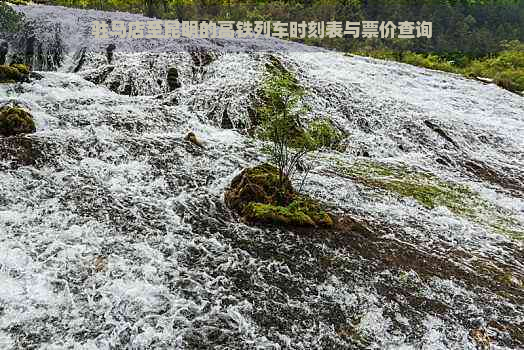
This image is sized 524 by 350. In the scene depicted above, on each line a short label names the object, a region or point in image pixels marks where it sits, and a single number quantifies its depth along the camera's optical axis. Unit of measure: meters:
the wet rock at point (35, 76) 12.37
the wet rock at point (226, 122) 12.45
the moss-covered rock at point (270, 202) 7.87
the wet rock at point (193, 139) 10.59
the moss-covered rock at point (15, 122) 9.14
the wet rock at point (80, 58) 15.28
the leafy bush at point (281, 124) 8.69
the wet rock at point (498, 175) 11.74
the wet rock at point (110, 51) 15.85
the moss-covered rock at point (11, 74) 11.87
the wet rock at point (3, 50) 15.07
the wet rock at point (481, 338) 5.78
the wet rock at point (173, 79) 14.67
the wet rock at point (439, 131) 13.82
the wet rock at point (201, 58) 16.21
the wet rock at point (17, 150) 8.27
